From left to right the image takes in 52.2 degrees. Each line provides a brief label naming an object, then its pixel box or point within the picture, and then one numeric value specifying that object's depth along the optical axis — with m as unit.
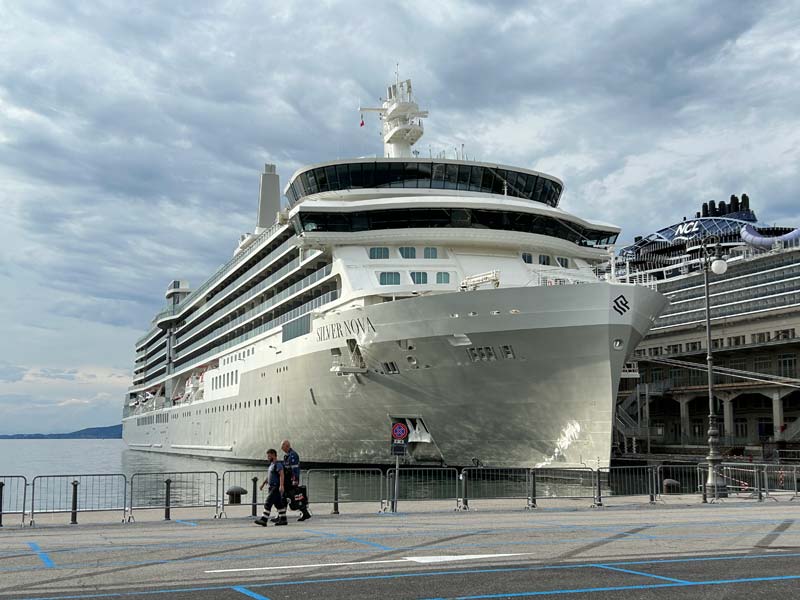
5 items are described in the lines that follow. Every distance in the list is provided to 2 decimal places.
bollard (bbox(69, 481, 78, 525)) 15.48
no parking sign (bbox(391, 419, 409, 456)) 18.17
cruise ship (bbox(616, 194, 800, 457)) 56.31
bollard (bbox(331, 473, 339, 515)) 16.80
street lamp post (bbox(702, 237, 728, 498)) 20.80
